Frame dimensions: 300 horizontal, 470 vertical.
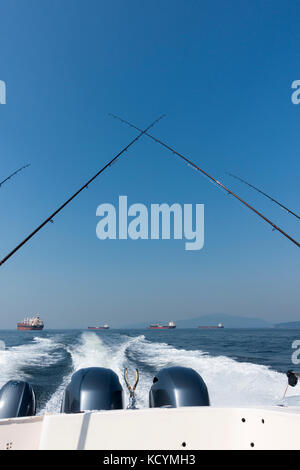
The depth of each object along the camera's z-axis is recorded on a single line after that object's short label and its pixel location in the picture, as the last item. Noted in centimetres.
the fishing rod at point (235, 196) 261
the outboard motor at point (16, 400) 253
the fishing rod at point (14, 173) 340
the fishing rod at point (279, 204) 313
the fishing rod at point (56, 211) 215
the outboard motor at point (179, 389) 260
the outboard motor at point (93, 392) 258
